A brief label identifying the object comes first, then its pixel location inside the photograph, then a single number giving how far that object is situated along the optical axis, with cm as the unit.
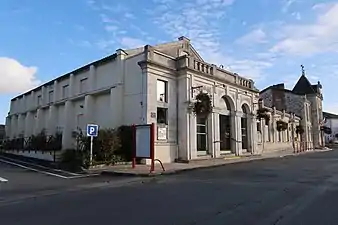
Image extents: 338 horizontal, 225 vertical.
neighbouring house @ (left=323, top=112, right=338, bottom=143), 9631
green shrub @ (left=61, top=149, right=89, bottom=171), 1706
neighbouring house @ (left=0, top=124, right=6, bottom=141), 5633
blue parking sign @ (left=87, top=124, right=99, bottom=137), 1623
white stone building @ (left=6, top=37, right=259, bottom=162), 2079
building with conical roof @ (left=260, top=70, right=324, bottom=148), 5272
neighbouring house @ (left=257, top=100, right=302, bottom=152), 3444
